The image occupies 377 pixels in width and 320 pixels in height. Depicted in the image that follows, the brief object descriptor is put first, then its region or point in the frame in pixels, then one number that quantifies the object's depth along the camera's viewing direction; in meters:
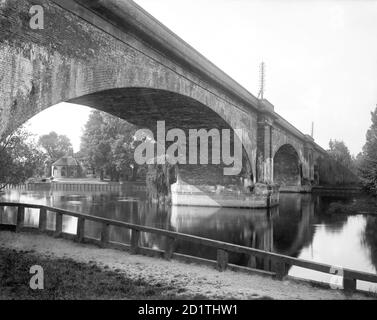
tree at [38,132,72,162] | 74.50
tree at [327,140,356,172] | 44.91
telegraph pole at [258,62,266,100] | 34.00
